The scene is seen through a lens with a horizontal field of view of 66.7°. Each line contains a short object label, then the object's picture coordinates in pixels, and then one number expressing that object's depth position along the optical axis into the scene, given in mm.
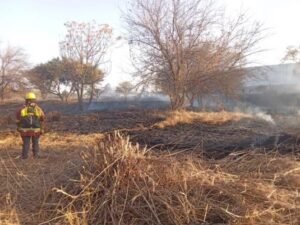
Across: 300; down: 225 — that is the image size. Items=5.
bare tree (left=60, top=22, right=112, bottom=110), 19639
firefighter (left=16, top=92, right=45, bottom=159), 5020
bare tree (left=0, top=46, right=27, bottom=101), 23308
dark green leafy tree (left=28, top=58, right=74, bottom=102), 22349
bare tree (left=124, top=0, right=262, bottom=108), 12842
